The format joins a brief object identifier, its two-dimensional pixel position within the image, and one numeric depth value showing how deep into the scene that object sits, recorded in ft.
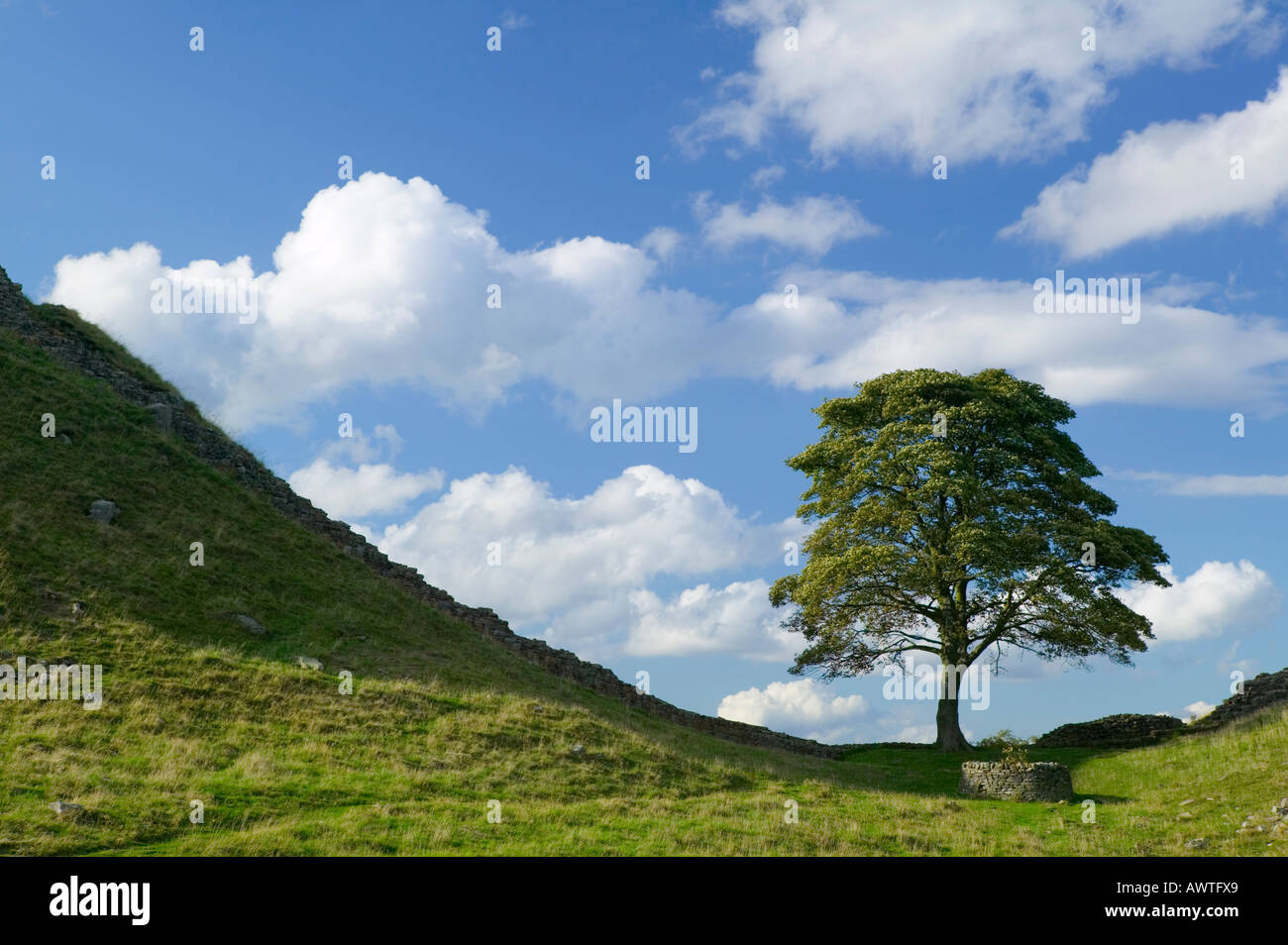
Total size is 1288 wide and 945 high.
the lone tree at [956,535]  118.32
